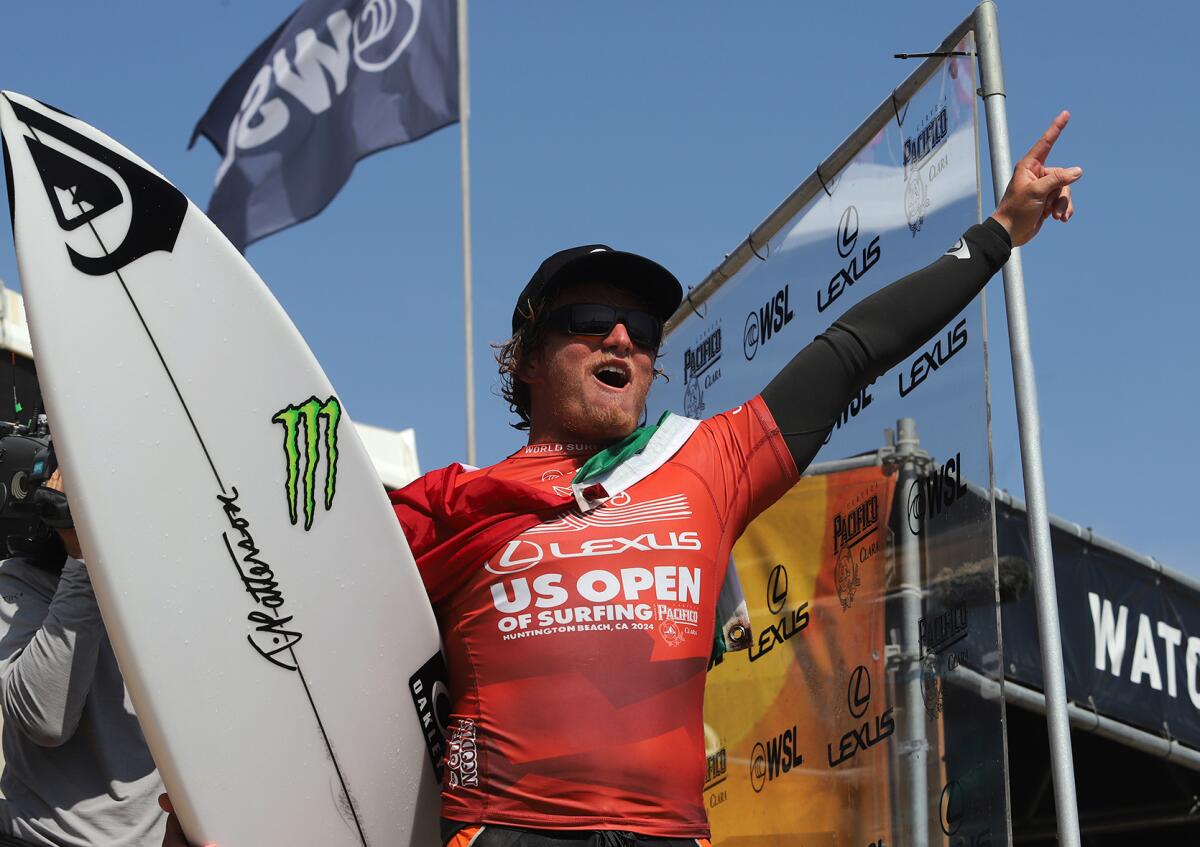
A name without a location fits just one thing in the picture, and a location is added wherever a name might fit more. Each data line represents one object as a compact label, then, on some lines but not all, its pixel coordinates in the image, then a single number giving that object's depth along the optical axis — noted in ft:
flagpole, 26.27
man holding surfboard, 8.91
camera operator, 11.16
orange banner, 12.58
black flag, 31.58
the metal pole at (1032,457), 10.29
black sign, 20.49
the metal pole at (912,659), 11.59
